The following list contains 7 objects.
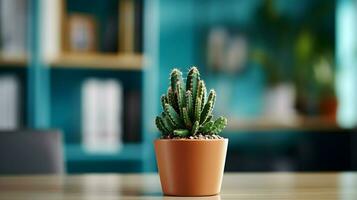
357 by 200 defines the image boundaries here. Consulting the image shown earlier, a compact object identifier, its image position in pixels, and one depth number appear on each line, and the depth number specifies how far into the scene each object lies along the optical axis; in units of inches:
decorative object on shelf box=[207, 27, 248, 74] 146.4
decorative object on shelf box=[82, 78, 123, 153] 130.3
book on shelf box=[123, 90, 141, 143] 131.3
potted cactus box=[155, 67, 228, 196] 43.3
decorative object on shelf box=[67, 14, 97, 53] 131.9
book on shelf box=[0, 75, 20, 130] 125.6
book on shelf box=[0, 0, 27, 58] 124.5
